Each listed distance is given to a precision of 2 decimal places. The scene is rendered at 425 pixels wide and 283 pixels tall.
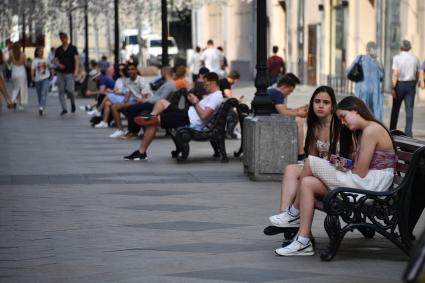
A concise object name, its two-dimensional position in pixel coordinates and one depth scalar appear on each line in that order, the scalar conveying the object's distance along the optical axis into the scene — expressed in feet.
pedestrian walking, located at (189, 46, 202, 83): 142.92
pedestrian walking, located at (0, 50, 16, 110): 68.74
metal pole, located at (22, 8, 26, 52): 192.29
